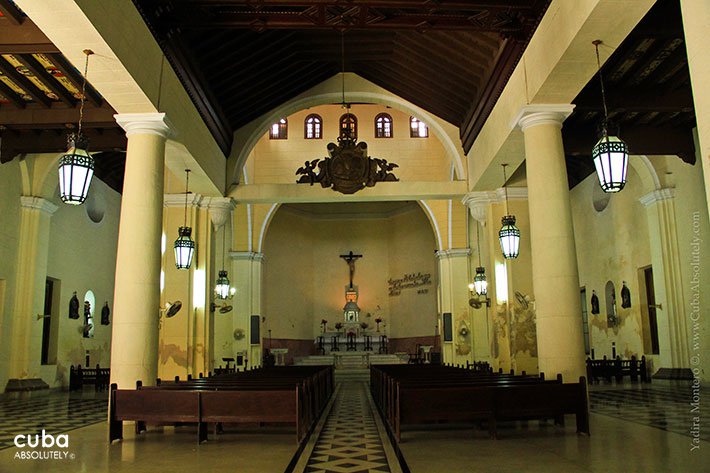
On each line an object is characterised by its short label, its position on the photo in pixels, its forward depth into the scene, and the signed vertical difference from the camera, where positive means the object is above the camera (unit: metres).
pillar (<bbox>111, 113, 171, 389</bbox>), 8.52 +1.25
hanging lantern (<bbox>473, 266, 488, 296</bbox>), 16.23 +1.44
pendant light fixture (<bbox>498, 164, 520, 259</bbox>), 11.09 +1.77
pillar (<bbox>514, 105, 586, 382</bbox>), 8.71 +1.28
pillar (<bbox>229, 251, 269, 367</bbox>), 22.44 +1.50
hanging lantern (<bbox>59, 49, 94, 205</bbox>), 6.74 +1.91
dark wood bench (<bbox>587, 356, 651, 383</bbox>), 16.28 -1.00
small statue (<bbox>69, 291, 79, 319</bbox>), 17.72 +1.07
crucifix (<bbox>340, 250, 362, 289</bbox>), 31.30 +4.08
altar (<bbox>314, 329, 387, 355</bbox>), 29.09 -0.20
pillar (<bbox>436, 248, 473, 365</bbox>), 21.42 +1.59
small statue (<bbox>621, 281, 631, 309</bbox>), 17.66 +1.05
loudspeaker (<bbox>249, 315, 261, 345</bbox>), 22.61 +0.38
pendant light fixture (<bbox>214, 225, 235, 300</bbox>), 16.53 +1.51
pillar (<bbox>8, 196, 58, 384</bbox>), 13.99 +1.34
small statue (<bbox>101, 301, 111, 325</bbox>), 20.11 +0.95
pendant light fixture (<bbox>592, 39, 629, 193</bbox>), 6.62 +1.88
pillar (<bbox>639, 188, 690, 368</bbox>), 14.43 +1.26
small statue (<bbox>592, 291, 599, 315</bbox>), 20.03 +0.98
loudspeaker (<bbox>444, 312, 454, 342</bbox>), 21.81 +0.29
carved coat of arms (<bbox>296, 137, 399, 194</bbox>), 12.67 +3.58
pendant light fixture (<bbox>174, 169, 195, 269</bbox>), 11.63 +1.79
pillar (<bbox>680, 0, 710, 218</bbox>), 4.17 +1.90
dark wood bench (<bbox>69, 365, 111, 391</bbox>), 16.84 -0.96
